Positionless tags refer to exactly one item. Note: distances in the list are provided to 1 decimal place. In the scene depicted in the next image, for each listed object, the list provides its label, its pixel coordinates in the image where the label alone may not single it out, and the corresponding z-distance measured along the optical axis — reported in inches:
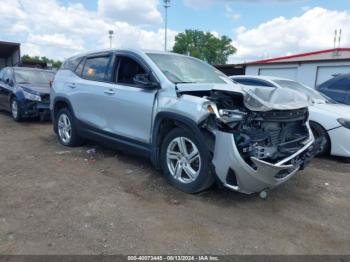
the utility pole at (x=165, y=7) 1169.2
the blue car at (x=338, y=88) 321.1
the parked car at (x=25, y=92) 354.9
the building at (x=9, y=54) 745.8
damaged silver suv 141.6
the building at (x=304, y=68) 588.7
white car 233.8
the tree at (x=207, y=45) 2625.5
